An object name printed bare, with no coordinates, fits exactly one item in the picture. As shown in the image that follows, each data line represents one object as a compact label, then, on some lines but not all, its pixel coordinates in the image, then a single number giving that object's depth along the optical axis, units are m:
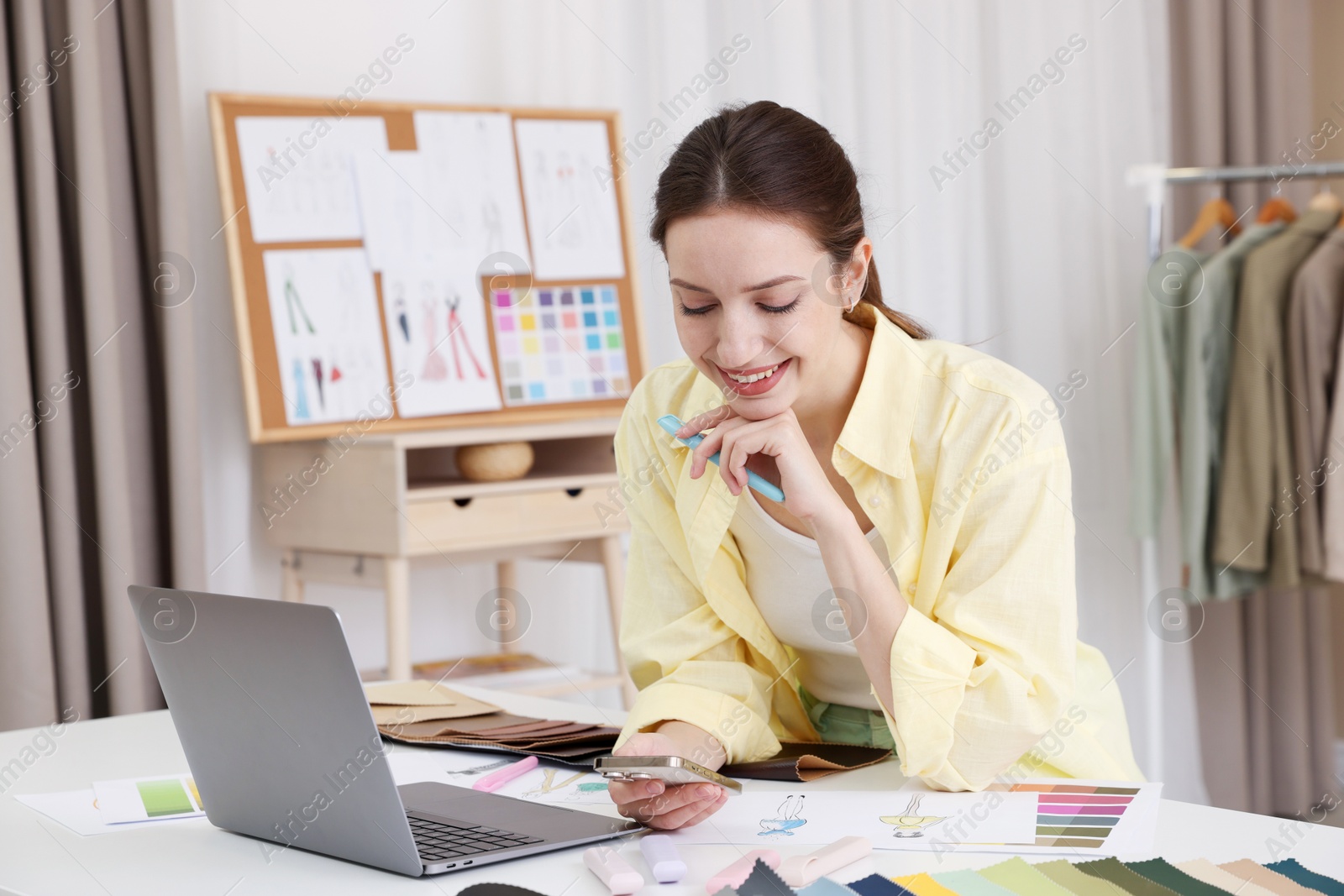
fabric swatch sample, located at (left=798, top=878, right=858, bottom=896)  3.16
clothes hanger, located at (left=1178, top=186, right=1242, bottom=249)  6.41
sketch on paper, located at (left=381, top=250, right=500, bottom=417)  5.97
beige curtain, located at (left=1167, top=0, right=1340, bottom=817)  6.60
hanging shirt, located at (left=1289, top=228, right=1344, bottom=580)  6.10
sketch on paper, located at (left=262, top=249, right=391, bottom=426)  5.86
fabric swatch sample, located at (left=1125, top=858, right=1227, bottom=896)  3.10
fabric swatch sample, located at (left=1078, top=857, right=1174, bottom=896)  3.11
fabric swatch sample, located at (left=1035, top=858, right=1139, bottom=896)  3.12
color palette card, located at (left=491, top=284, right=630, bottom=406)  6.08
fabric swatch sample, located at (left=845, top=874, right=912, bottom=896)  3.17
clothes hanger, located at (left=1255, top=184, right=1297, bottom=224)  6.32
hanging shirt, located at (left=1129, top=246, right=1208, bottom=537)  6.29
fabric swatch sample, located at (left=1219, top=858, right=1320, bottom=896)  3.06
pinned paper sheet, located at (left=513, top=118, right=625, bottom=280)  6.14
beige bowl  5.93
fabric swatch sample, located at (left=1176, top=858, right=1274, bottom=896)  3.08
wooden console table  5.78
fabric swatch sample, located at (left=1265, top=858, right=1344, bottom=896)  3.07
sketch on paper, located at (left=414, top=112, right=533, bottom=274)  6.05
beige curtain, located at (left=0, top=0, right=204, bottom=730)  5.63
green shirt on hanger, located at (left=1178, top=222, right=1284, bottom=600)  6.24
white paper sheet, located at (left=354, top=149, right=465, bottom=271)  5.99
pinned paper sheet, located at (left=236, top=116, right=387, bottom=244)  5.87
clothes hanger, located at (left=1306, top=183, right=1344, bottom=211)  6.21
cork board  5.83
